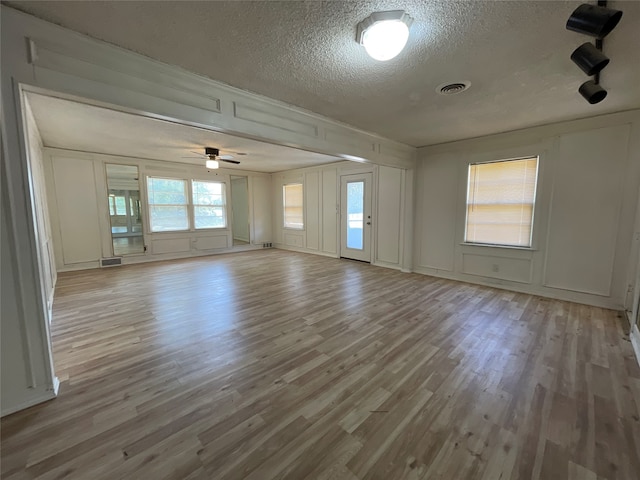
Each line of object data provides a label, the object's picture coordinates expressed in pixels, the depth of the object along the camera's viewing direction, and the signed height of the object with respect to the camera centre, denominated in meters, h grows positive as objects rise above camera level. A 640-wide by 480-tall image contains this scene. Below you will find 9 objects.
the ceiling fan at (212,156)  4.91 +1.05
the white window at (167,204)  6.47 +0.18
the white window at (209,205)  7.17 +0.18
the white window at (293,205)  7.80 +0.17
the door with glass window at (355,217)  6.19 -0.15
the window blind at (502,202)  4.00 +0.14
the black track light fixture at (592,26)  1.31 +0.95
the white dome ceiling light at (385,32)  1.57 +1.10
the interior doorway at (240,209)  8.34 +0.07
